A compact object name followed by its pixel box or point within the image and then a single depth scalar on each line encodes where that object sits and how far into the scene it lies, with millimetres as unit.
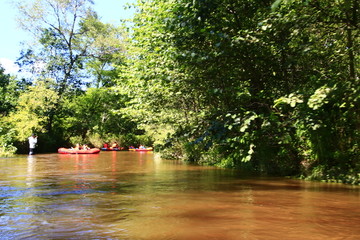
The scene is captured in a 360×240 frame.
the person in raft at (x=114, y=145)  31527
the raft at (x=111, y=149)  30927
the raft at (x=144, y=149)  29947
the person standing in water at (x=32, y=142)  22688
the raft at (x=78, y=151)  23859
